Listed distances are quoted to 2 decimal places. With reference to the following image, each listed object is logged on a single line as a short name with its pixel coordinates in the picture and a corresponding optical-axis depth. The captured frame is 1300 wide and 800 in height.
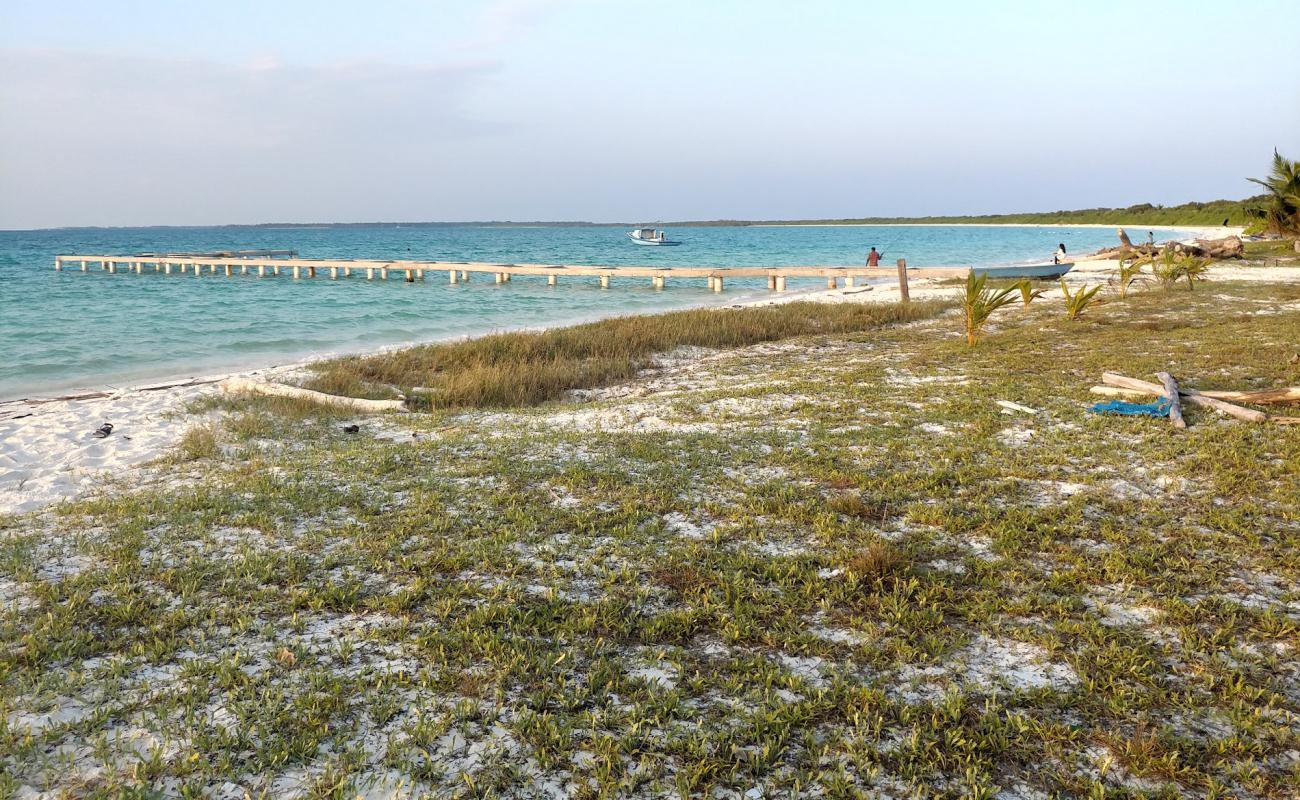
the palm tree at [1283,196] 29.08
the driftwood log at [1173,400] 7.14
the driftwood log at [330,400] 10.24
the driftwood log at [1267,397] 7.49
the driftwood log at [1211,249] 26.83
